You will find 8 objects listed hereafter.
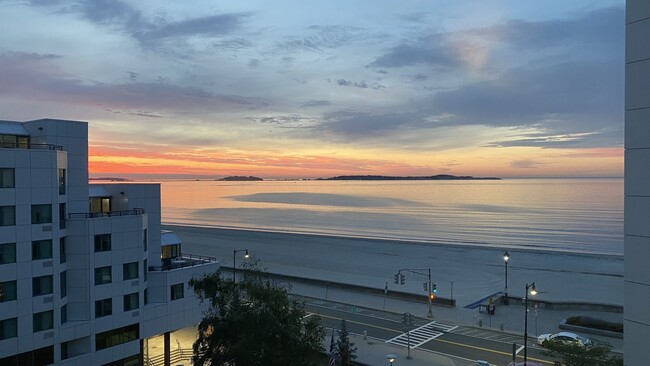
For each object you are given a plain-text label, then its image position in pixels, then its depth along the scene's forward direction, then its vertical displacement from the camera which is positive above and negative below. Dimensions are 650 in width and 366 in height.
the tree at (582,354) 24.95 -9.41
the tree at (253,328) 19.41 -6.38
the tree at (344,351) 29.83 -10.89
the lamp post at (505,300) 50.73 -13.13
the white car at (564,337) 35.09 -12.09
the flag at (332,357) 27.38 -10.66
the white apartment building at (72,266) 26.73 -5.45
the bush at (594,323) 39.55 -12.57
